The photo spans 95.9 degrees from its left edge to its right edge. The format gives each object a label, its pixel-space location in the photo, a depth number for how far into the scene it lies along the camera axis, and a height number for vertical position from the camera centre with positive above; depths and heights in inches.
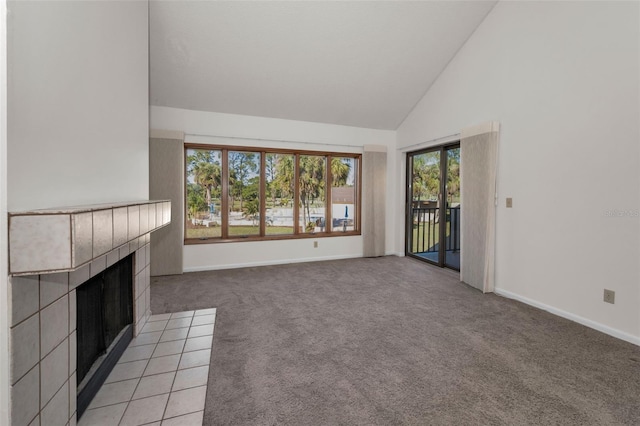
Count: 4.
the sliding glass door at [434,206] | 173.5 +2.6
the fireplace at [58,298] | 33.2 -13.9
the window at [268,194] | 175.8 +10.6
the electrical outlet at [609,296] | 94.3 -28.6
